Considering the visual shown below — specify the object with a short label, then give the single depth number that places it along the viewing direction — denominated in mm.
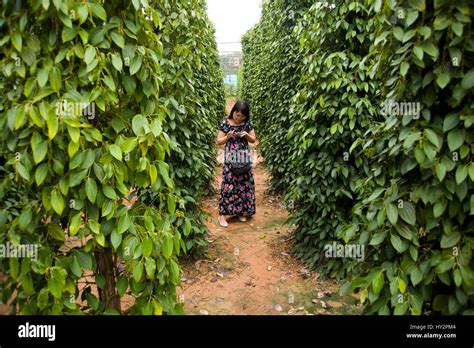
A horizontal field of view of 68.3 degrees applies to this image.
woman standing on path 4926
